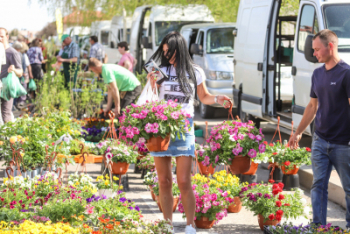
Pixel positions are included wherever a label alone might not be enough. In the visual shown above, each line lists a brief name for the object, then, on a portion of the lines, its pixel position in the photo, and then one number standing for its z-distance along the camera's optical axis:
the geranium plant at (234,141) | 9.93
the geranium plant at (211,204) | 9.59
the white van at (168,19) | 31.19
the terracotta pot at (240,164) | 10.13
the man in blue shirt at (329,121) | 8.16
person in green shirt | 15.16
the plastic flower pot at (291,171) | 12.64
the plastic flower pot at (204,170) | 13.57
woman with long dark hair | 8.20
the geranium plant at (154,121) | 7.71
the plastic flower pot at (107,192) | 10.30
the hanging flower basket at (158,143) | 7.81
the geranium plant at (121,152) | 12.69
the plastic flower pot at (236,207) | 10.74
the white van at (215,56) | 23.62
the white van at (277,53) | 13.46
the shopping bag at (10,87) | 15.58
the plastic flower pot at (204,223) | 9.74
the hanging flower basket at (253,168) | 13.00
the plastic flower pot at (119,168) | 12.70
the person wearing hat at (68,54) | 24.98
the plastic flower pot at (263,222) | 9.53
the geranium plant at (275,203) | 9.37
